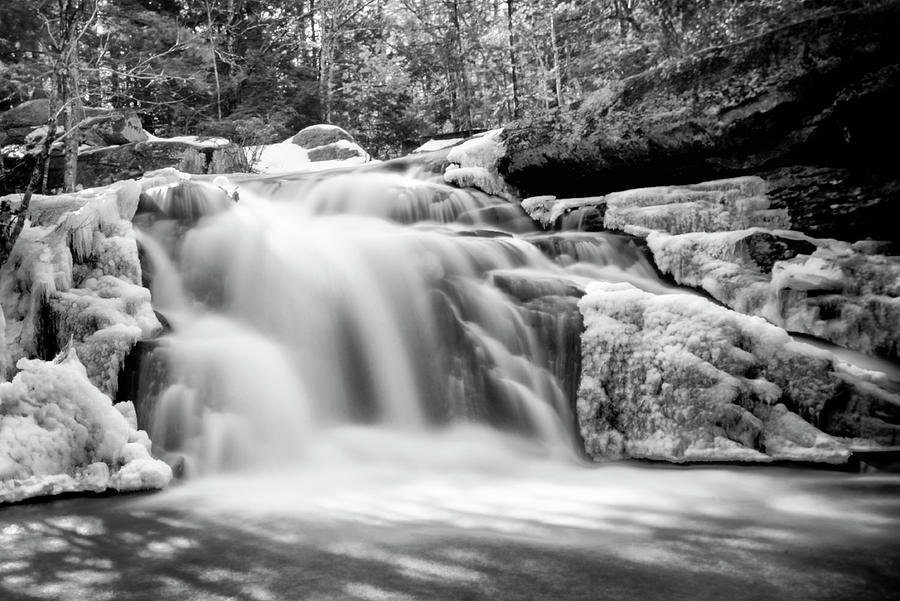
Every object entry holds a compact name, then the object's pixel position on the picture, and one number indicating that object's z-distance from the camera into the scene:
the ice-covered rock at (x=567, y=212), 6.81
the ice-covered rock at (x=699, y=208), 6.14
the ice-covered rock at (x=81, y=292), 4.41
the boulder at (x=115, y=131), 12.48
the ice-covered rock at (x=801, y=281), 4.79
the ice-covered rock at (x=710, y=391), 3.92
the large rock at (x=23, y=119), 11.76
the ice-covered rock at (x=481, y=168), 7.99
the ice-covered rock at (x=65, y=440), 3.54
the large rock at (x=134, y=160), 11.20
